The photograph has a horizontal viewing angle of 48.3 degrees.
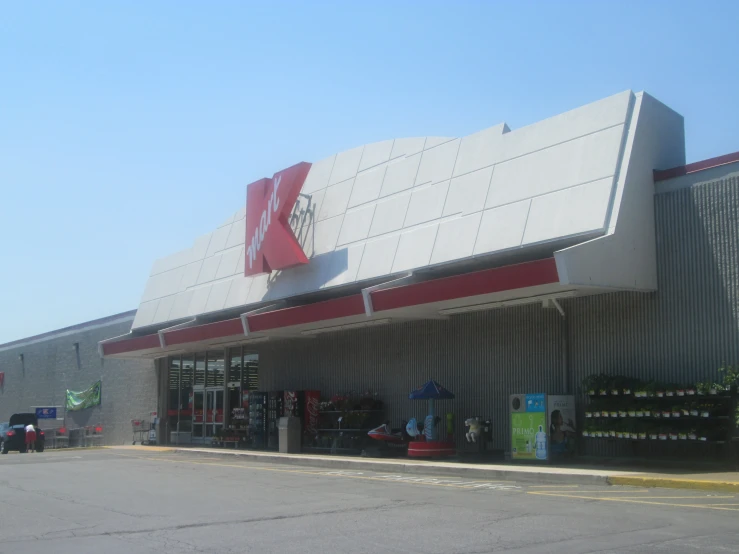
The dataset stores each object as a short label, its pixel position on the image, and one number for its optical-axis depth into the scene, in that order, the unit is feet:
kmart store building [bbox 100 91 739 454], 60.29
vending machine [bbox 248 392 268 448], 103.07
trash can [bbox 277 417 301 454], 91.04
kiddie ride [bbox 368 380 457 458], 74.54
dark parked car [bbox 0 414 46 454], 118.11
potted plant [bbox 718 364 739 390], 54.90
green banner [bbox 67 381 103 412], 148.97
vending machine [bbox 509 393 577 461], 65.05
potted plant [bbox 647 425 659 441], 59.52
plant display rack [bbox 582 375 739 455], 56.65
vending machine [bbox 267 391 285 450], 100.48
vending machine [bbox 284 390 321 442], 96.78
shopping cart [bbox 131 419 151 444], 133.90
